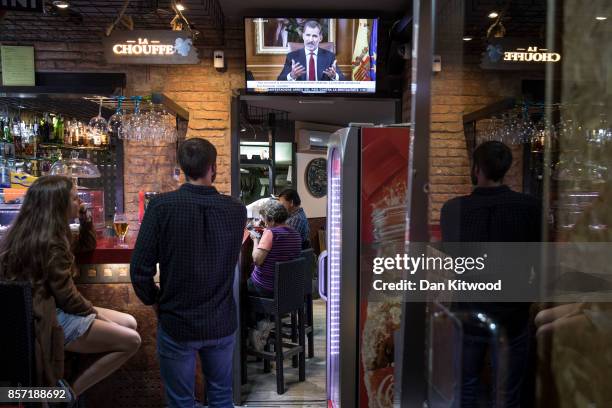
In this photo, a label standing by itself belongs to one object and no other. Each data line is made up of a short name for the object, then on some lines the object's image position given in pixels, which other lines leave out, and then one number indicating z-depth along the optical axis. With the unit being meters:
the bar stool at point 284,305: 3.83
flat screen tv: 4.19
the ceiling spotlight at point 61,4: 3.73
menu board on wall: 4.45
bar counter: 3.12
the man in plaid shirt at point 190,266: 2.32
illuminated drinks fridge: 2.44
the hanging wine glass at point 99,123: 3.96
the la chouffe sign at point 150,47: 3.57
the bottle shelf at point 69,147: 5.52
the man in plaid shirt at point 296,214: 5.33
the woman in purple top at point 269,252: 3.95
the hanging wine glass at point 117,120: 3.96
